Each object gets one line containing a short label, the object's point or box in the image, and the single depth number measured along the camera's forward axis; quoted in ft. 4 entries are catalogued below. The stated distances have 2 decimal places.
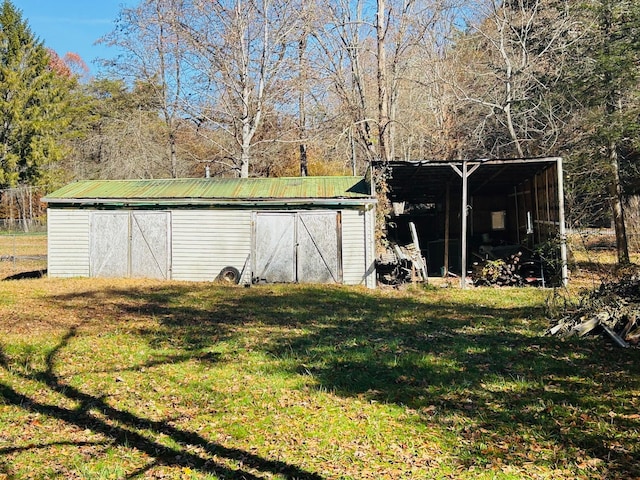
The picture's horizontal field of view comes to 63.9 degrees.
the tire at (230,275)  46.78
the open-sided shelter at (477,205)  42.73
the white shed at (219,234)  45.68
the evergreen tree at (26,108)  110.11
